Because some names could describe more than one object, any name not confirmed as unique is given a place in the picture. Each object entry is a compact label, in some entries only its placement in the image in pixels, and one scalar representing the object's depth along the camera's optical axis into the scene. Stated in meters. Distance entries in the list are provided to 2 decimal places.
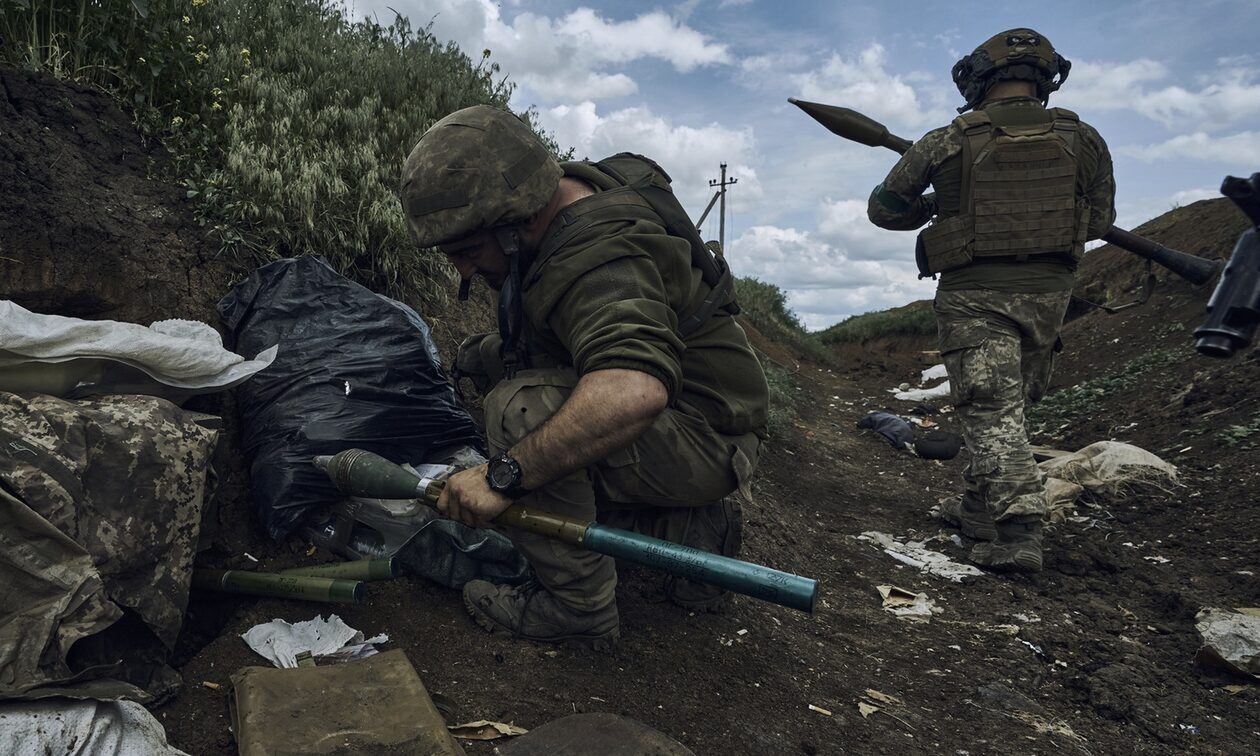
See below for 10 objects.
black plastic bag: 2.51
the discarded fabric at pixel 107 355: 1.94
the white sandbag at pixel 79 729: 1.49
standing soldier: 3.76
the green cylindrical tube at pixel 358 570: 2.27
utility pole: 25.50
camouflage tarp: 1.61
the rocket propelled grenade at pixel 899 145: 4.16
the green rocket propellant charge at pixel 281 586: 2.18
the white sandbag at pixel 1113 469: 4.70
